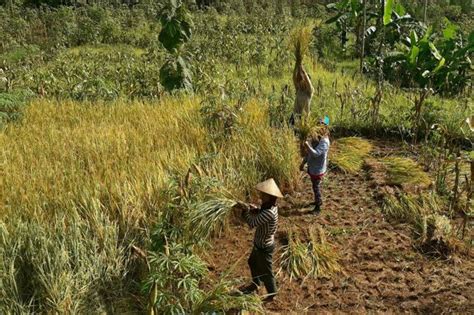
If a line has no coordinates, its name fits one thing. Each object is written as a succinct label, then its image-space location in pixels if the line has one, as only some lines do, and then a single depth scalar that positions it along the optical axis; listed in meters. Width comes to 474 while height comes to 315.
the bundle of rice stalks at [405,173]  5.02
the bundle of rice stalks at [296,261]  3.65
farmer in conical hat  3.19
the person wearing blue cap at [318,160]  4.34
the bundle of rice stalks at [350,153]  5.48
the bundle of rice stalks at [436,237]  3.88
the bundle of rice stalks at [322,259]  3.65
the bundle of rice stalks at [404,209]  4.32
